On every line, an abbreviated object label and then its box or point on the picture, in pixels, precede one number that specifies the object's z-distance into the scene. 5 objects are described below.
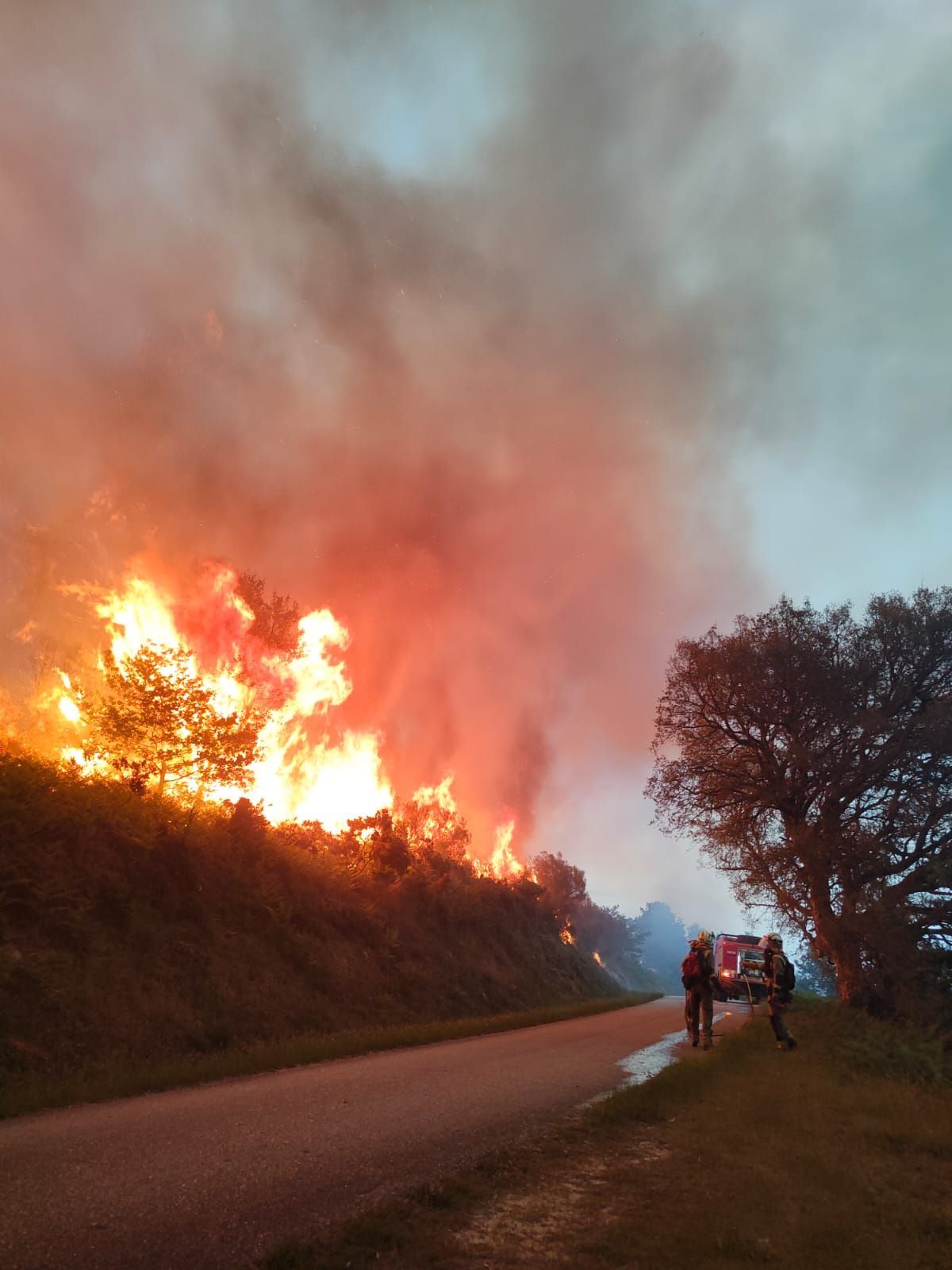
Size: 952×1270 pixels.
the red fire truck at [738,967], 41.38
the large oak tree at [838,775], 20.78
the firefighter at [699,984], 17.02
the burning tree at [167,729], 19.86
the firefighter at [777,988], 15.55
